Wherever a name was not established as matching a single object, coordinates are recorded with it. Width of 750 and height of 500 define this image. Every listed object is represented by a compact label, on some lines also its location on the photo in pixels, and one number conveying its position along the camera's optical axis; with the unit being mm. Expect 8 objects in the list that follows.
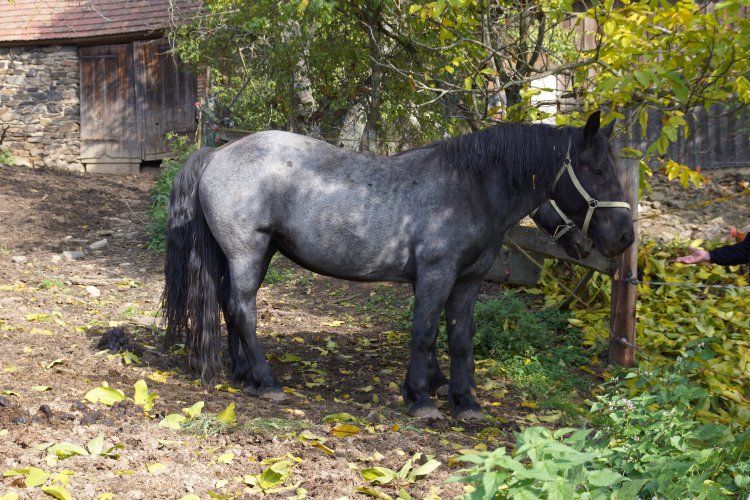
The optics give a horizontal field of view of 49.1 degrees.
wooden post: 6074
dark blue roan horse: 5125
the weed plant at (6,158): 16219
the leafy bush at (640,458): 2646
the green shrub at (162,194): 10648
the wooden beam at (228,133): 10288
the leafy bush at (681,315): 5629
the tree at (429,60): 5227
